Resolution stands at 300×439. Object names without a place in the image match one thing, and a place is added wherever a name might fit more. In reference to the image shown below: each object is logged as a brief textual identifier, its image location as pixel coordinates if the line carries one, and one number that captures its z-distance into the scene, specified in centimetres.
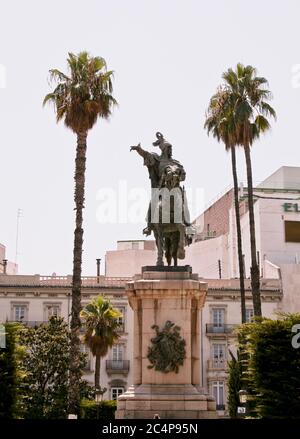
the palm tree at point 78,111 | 3322
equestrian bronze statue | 2214
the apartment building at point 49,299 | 6381
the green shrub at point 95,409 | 4562
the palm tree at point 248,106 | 4250
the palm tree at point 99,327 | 4925
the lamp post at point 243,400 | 3152
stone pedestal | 2014
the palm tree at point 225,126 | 4312
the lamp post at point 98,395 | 3841
